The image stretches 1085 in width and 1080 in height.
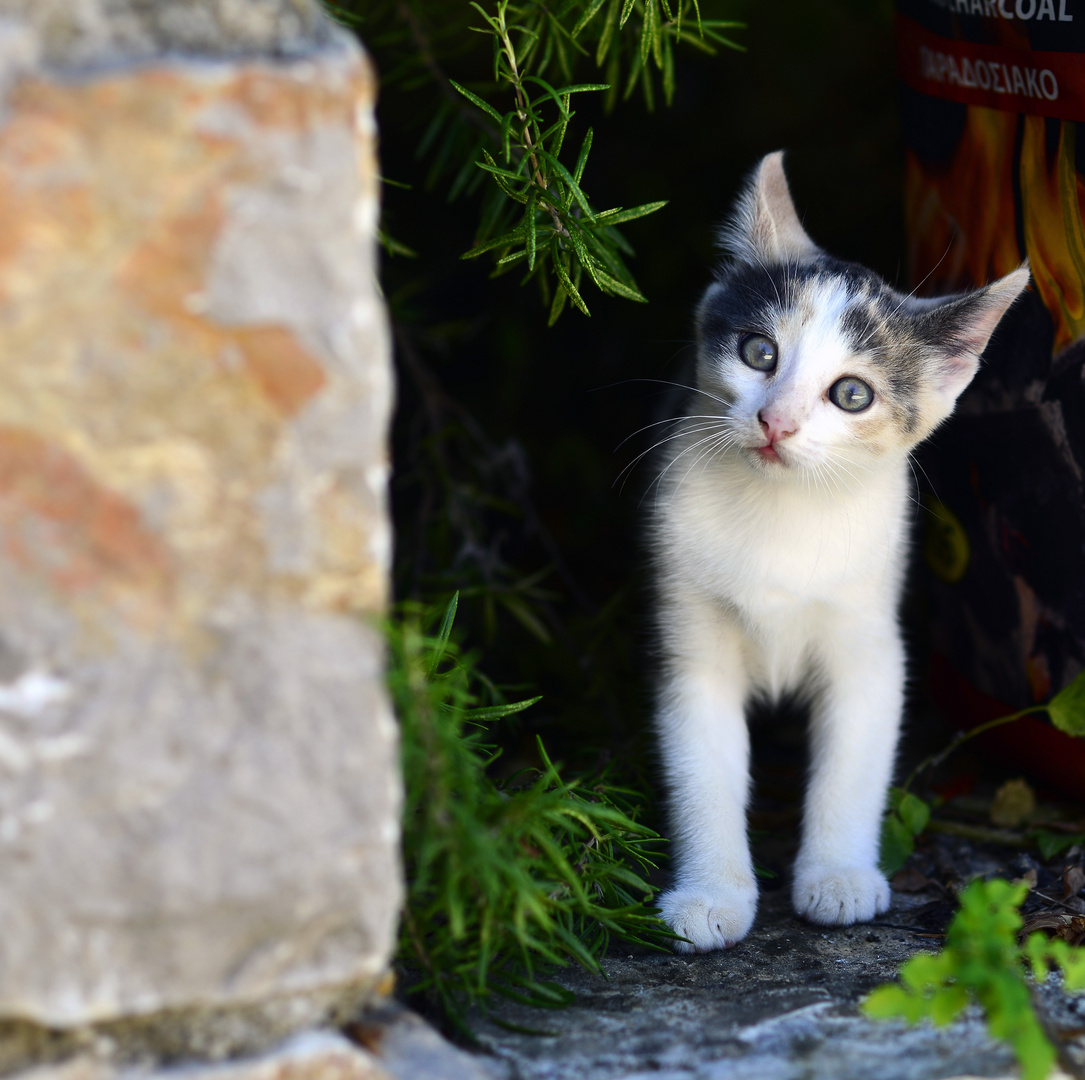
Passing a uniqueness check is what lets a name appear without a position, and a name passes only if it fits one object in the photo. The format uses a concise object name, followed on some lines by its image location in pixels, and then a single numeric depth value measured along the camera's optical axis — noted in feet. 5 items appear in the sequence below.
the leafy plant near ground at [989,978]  3.48
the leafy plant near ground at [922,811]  3.95
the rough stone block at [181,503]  3.39
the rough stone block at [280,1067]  3.44
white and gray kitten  3.89
